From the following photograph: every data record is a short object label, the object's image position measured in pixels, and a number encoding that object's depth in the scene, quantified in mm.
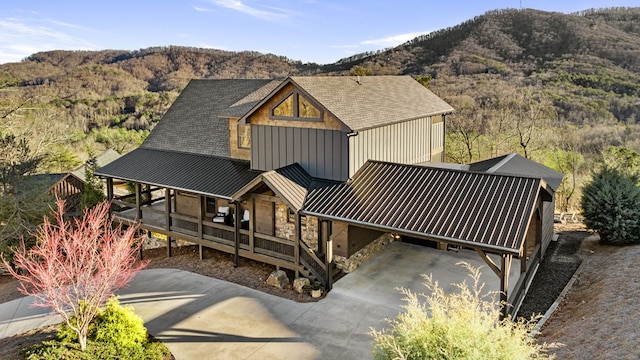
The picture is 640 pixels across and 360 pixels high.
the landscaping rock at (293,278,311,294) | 12995
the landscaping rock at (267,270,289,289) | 13469
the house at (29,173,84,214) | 25142
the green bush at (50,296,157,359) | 9367
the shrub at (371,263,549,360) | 6070
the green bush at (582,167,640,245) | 15227
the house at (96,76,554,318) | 11445
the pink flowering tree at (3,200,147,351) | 9359
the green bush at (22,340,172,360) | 9148
